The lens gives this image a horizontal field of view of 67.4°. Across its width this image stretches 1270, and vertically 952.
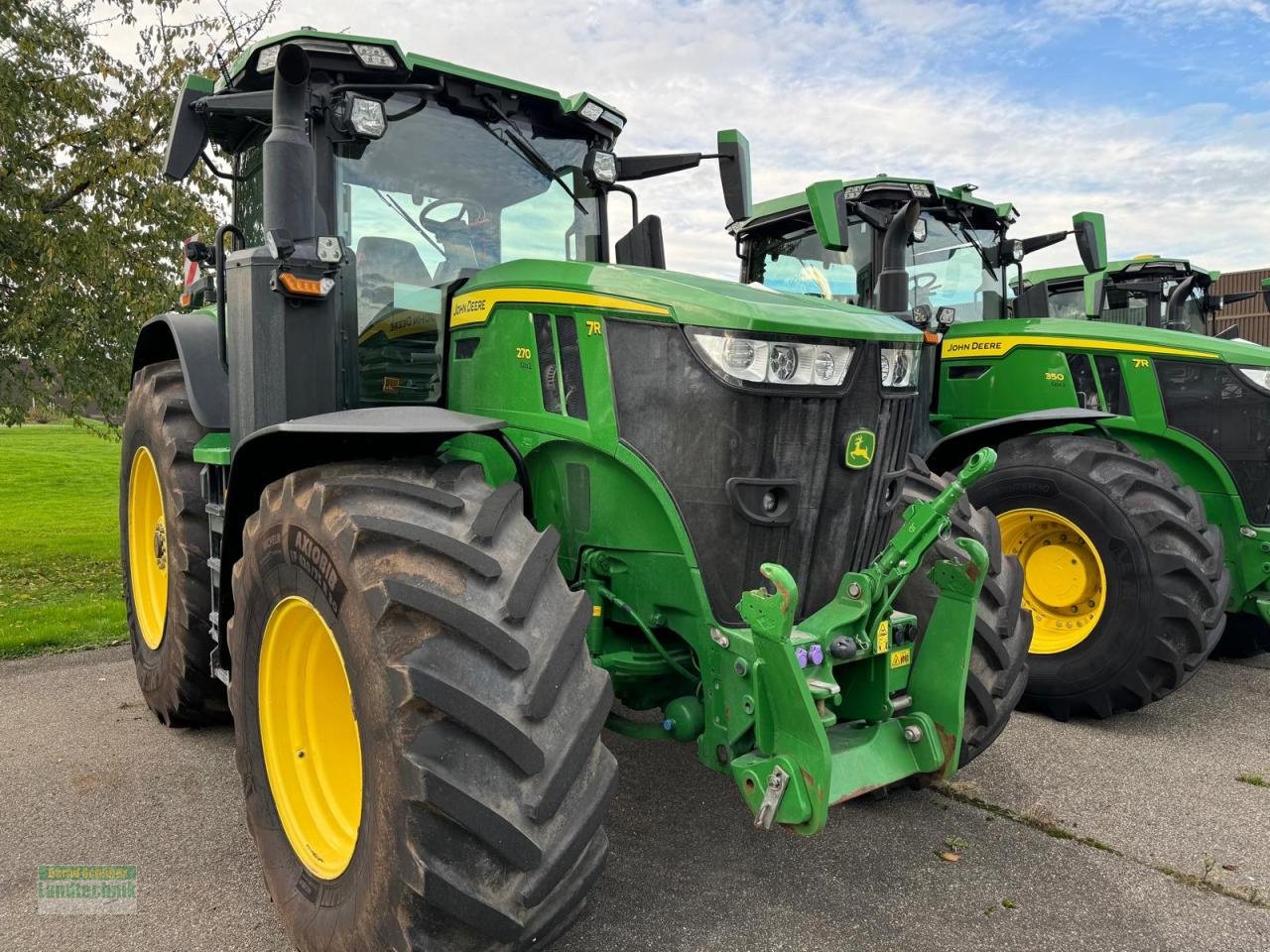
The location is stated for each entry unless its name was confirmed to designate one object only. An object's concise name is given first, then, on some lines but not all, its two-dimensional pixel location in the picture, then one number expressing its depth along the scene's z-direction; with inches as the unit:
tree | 275.4
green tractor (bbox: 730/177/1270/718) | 182.1
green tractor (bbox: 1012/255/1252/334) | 340.2
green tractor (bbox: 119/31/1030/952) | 82.6
